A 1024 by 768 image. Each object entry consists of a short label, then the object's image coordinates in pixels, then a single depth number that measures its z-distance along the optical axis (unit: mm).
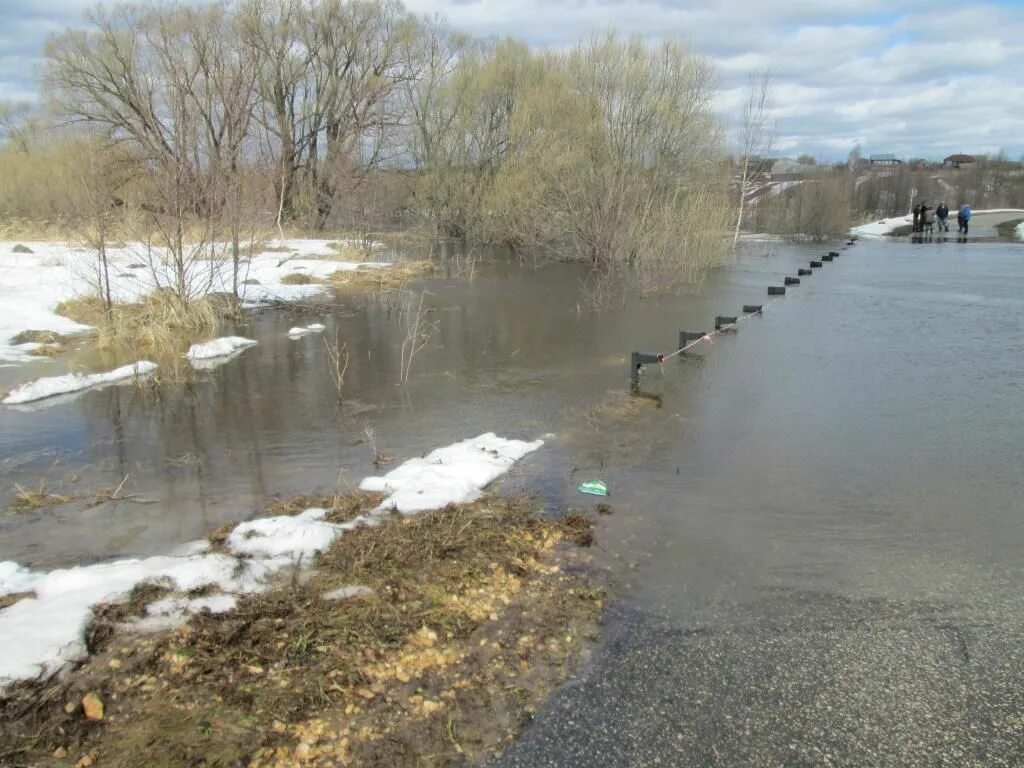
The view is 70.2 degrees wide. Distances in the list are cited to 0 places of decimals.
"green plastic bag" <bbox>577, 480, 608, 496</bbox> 5402
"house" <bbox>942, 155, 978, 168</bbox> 102669
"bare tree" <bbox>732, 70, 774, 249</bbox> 30328
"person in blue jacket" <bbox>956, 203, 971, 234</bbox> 37331
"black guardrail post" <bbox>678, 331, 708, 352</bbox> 10255
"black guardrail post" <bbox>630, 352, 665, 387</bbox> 8508
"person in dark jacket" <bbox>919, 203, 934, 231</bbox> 38031
